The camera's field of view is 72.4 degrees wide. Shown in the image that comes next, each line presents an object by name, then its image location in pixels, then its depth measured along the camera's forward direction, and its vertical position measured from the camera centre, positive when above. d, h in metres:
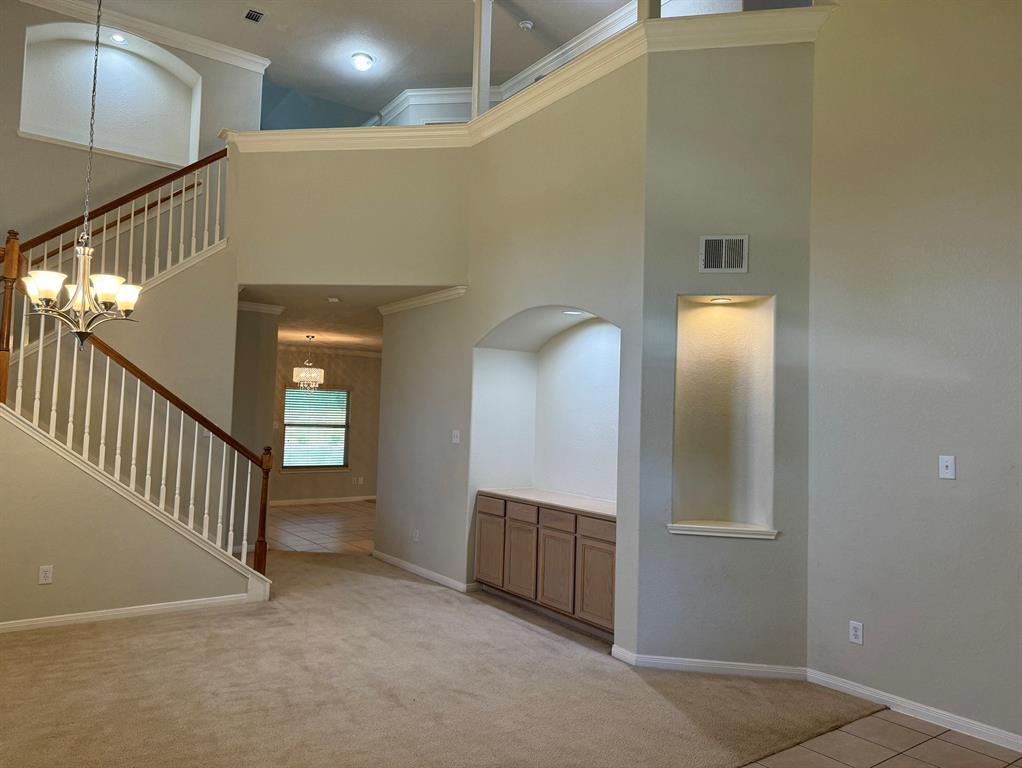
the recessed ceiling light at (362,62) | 7.64 +3.91
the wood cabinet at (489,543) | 5.48 -1.00
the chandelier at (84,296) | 3.48 +0.56
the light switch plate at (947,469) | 3.40 -0.18
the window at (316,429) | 11.30 -0.25
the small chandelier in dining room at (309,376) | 10.24 +0.55
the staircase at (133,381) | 4.59 +0.18
